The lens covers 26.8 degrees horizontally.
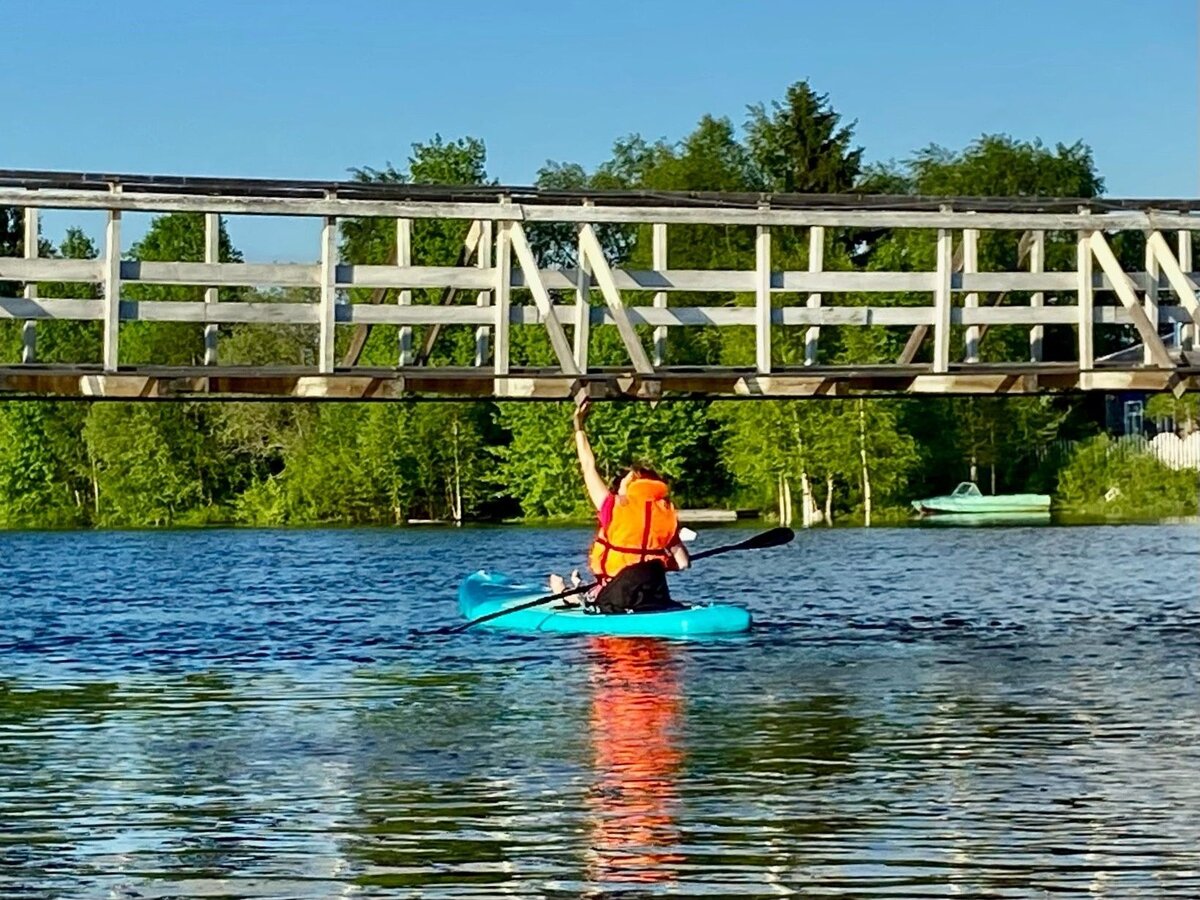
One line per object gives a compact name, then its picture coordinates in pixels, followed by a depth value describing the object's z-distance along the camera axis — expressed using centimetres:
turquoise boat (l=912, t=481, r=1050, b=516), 7450
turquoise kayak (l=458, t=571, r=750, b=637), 2577
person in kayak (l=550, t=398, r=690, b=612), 2561
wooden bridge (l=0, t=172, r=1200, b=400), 2448
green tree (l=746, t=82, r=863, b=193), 9588
